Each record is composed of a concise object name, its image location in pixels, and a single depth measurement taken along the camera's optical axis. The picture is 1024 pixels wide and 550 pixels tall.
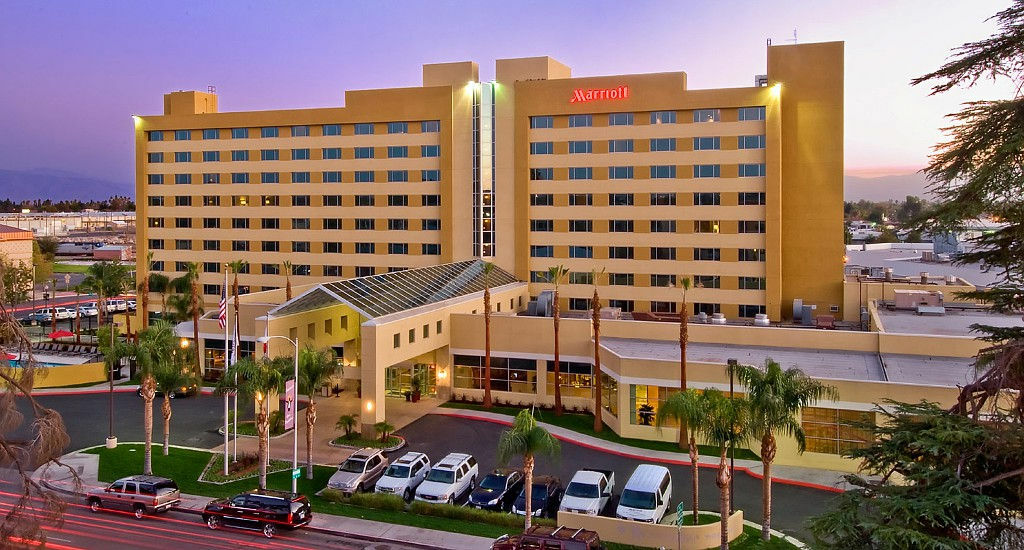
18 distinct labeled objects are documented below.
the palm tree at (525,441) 26.80
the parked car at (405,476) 33.06
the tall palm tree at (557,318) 47.06
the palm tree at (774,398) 25.45
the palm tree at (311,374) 35.19
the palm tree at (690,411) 26.16
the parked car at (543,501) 31.03
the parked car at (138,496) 30.78
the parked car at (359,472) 33.31
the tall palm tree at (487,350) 48.84
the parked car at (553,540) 24.95
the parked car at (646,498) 28.93
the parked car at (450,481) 32.16
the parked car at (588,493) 29.66
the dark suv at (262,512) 29.05
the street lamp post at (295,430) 31.76
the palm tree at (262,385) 32.62
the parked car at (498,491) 31.50
